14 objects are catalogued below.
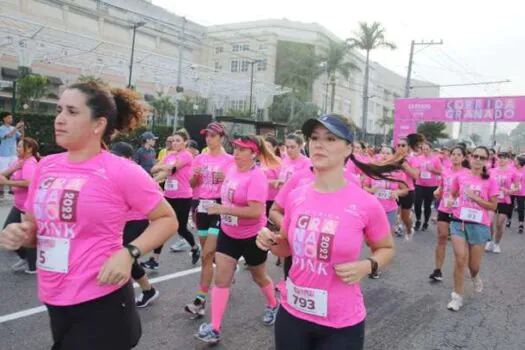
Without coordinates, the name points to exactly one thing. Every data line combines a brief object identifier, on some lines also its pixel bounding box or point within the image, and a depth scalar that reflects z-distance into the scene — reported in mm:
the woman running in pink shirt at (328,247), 2314
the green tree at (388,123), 82362
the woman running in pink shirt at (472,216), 5352
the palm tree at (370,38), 43250
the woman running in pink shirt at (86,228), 2129
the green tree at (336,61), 52047
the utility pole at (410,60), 37094
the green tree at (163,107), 38588
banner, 21922
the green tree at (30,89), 28406
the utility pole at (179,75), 26700
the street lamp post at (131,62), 26478
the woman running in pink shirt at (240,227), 4027
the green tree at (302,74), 57719
